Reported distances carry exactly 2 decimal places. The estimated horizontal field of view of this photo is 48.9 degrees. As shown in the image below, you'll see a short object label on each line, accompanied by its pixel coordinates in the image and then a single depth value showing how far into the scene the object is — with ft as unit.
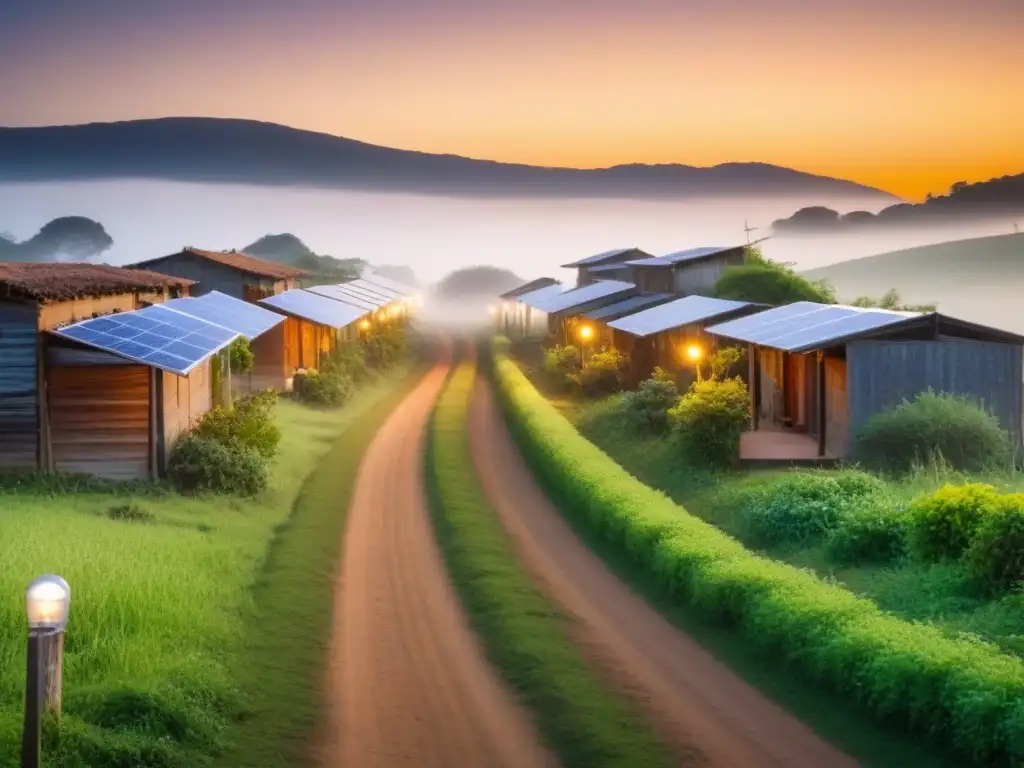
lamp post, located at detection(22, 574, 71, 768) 27.14
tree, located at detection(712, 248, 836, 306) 140.77
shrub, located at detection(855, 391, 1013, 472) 69.77
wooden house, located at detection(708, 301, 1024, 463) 76.23
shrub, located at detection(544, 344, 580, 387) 149.28
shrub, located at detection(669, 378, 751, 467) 77.77
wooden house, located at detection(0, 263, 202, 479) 69.67
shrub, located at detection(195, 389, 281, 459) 78.02
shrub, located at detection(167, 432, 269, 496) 71.15
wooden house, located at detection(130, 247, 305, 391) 127.13
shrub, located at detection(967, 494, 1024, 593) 44.19
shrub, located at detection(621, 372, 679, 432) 96.07
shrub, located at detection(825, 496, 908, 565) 53.26
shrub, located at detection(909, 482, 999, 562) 49.01
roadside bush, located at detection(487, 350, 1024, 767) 31.27
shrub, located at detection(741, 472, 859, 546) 58.34
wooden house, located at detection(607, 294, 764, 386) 112.88
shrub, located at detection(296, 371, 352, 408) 122.72
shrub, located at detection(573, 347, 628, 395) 131.03
